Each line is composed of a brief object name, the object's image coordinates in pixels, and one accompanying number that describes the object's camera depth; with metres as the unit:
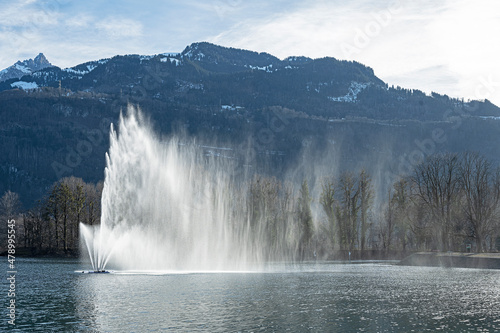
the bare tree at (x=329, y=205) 116.12
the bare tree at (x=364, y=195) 118.21
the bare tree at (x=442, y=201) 95.69
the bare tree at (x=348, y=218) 117.31
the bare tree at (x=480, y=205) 92.00
